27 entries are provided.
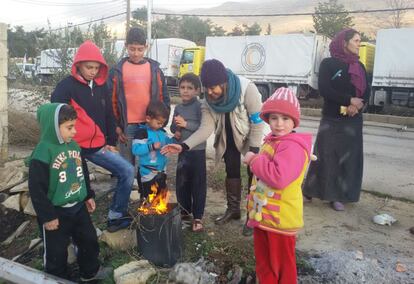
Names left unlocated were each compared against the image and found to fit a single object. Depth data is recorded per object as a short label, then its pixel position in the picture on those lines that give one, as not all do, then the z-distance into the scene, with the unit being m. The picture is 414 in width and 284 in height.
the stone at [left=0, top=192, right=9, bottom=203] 5.01
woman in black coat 4.84
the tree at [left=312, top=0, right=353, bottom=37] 33.50
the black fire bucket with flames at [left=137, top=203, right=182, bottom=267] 3.44
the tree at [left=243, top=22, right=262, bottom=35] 45.18
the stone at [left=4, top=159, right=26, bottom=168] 5.89
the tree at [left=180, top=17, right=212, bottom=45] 45.19
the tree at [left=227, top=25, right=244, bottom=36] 41.33
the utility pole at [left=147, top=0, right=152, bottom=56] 23.66
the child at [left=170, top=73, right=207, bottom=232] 4.10
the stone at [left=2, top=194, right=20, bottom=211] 4.86
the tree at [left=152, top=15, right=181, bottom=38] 47.56
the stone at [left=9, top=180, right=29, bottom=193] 5.05
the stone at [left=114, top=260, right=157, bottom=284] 3.23
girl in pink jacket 2.70
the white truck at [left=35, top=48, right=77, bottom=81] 8.03
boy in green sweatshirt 2.93
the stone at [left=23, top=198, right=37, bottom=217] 4.79
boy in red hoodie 3.69
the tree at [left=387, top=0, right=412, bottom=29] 44.27
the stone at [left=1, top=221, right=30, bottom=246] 4.54
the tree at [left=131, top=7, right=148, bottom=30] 49.21
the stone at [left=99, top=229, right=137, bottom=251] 3.91
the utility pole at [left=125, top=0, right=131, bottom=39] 27.10
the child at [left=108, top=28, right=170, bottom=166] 4.32
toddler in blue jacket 3.94
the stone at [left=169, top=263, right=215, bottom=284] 3.22
